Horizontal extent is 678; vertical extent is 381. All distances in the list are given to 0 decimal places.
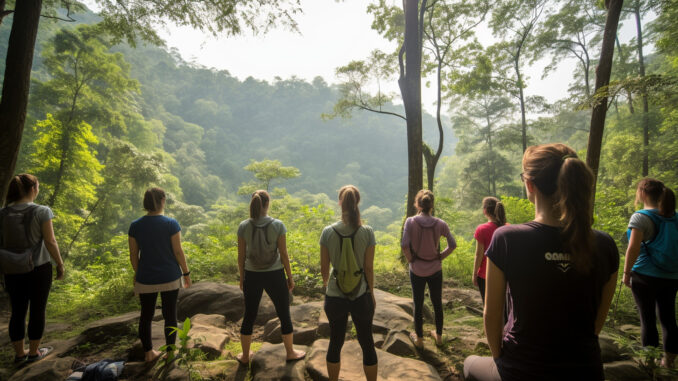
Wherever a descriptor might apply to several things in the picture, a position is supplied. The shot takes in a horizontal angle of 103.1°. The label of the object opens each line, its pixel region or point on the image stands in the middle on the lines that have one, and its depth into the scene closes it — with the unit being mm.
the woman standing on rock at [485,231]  3482
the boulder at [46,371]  2770
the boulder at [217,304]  5141
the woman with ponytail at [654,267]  2965
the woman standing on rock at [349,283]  2598
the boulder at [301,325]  3949
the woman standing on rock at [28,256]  3150
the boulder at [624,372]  2879
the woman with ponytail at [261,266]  3115
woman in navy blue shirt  3070
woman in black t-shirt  1262
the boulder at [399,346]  3480
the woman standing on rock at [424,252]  3506
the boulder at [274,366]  2920
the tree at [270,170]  16750
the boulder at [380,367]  2902
